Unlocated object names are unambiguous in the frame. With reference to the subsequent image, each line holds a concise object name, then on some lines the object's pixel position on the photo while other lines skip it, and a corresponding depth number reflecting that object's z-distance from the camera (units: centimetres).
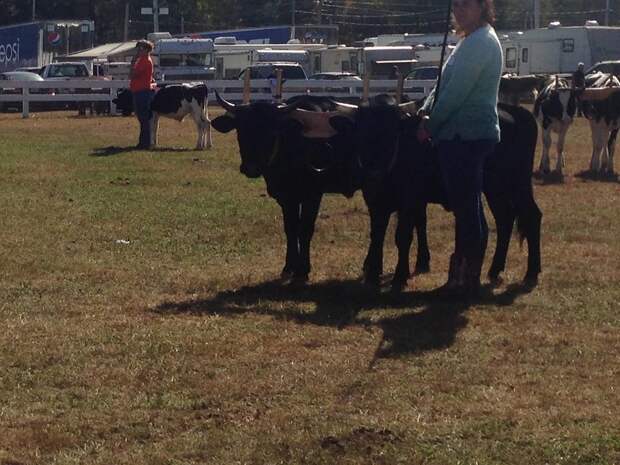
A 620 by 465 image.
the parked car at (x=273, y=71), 4766
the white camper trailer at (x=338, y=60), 5541
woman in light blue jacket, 923
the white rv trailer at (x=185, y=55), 5363
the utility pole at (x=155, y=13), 7306
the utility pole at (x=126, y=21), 7756
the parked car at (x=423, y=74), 4522
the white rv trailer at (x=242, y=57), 5497
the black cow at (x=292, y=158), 1025
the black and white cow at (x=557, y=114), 2019
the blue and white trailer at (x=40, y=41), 6194
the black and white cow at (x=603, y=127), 2017
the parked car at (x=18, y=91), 4224
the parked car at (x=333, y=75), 4819
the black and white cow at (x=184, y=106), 2472
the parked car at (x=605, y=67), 4394
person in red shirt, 2361
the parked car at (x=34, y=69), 5372
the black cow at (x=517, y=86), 2820
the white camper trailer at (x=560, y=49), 5331
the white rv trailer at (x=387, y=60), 5247
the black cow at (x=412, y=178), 995
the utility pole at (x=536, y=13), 6725
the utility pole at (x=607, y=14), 8062
